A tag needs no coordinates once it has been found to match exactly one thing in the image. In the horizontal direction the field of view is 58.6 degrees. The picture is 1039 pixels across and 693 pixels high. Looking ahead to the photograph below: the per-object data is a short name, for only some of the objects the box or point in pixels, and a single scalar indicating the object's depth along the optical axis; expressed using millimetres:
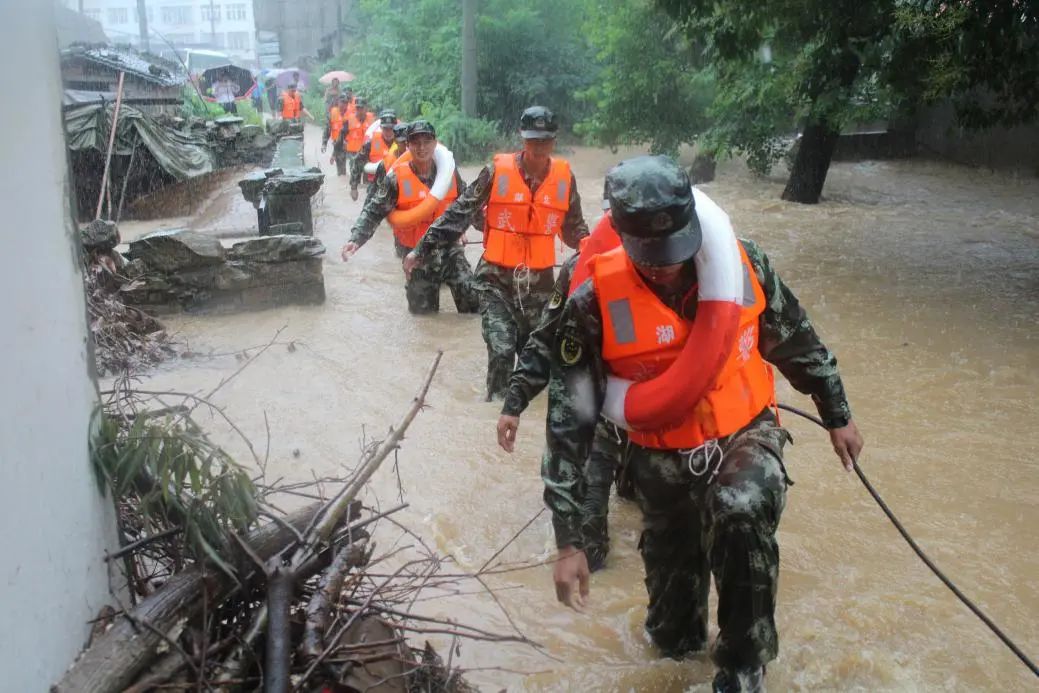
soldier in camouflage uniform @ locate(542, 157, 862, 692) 2752
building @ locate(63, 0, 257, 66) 62562
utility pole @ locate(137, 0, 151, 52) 43344
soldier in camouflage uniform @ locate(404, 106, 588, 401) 6188
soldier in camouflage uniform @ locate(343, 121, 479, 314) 8414
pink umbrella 31641
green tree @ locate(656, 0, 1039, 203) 8203
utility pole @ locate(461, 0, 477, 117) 19578
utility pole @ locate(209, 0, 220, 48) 59159
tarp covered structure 13148
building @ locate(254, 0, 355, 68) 56375
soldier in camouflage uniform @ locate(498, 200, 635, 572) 3154
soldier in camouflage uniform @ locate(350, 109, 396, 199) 13805
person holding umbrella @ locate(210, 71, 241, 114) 28844
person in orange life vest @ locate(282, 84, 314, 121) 26250
